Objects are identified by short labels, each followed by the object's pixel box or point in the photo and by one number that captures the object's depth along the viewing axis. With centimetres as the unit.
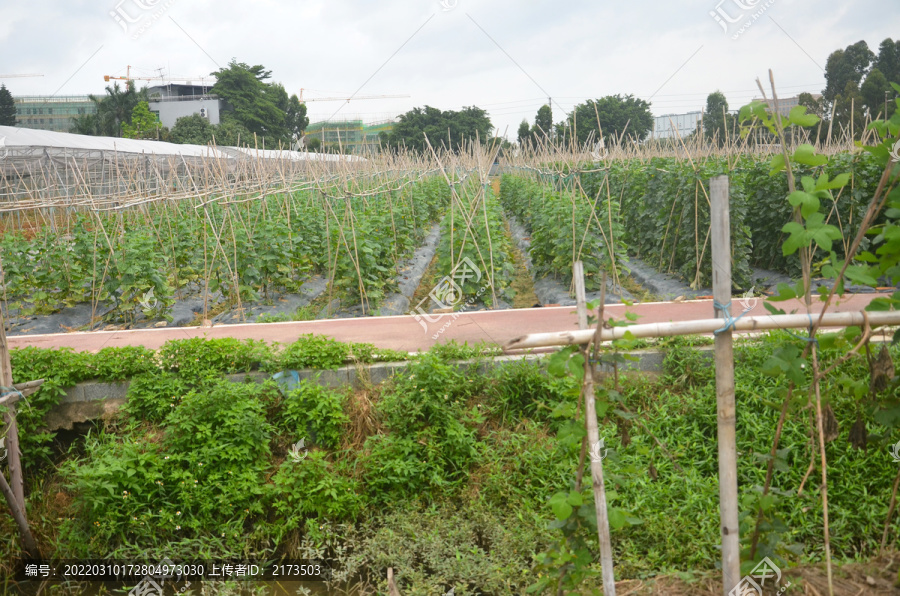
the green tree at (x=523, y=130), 4635
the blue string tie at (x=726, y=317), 230
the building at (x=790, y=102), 2859
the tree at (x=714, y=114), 3378
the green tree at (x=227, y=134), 3716
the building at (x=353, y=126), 4631
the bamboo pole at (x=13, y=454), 415
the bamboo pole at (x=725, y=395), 230
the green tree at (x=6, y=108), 3622
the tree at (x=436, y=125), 4103
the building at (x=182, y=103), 4325
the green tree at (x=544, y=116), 4484
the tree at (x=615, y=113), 3584
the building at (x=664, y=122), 3773
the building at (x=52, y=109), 4969
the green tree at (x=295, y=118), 4484
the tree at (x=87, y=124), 3941
